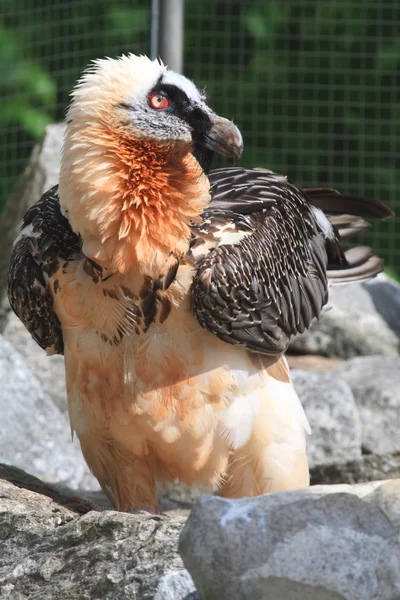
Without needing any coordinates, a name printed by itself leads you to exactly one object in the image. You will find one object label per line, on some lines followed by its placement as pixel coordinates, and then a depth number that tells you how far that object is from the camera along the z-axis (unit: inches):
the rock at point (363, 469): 462.9
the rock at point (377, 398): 550.9
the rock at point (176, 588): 251.9
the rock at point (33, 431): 483.2
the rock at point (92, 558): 261.1
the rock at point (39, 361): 604.4
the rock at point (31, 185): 691.4
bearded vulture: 359.9
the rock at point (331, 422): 533.0
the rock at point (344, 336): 693.9
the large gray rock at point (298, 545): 221.9
